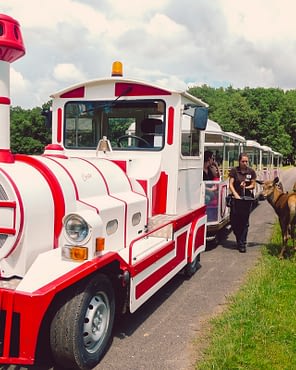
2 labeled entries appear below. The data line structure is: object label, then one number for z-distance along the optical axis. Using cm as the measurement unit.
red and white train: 332
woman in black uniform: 808
